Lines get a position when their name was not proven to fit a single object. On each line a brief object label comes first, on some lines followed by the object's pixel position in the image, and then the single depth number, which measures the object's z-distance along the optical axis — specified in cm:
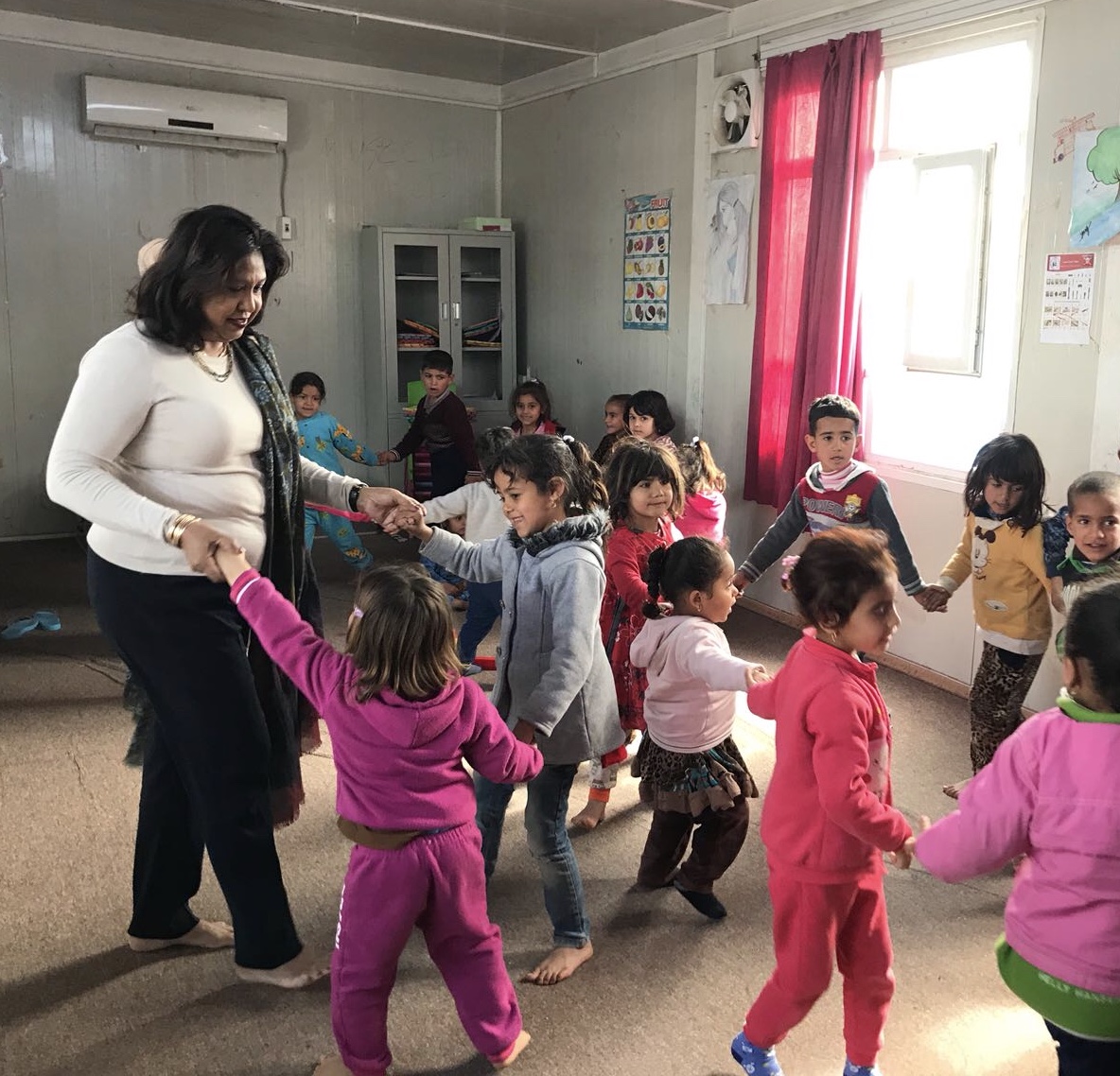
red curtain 434
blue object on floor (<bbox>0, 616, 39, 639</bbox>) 451
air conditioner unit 595
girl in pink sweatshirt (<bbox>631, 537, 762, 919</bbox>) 231
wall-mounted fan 496
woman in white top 188
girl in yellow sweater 308
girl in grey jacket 212
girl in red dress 284
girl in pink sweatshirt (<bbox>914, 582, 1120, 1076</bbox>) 135
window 406
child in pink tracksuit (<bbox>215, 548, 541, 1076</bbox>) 177
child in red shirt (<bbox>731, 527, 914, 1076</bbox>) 169
